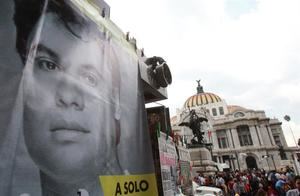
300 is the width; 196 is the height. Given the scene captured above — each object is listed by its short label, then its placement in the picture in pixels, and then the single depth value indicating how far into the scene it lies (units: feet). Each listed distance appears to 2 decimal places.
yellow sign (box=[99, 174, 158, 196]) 10.05
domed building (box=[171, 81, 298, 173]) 189.16
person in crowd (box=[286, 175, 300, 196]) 24.48
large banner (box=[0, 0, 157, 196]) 7.04
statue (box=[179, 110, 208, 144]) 75.63
